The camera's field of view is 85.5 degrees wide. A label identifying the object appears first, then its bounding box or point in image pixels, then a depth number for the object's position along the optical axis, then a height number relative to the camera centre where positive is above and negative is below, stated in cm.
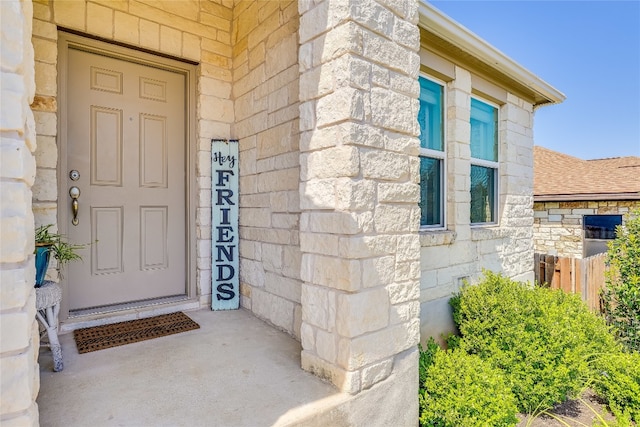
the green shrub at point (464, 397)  228 -126
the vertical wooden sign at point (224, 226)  314 -13
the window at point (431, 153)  351 +61
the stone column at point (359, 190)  184 +13
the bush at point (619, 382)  286 -146
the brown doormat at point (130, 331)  233 -89
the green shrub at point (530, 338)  288 -113
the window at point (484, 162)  421 +63
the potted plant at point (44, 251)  183 -23
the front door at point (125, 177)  266 +28
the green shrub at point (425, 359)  253 -113
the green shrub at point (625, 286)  374 -80
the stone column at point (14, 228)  108 -6
